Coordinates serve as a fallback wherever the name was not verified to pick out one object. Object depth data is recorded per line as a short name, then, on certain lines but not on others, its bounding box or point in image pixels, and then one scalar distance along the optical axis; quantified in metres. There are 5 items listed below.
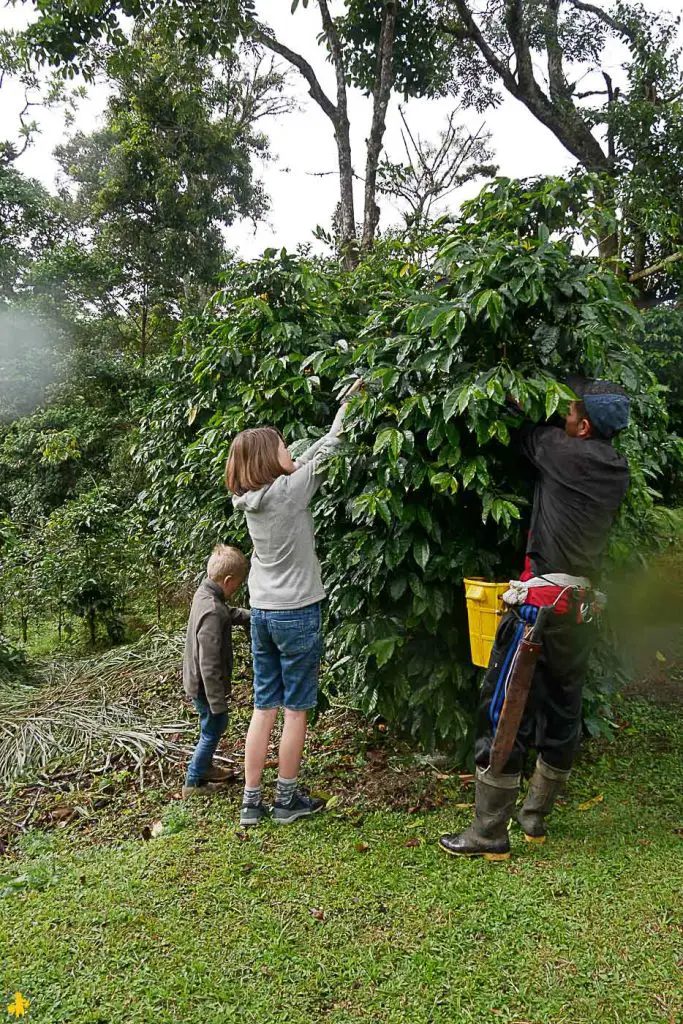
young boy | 3.71
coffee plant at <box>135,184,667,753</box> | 3.08
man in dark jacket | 2.93
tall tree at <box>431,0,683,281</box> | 10.77
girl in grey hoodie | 3.34
